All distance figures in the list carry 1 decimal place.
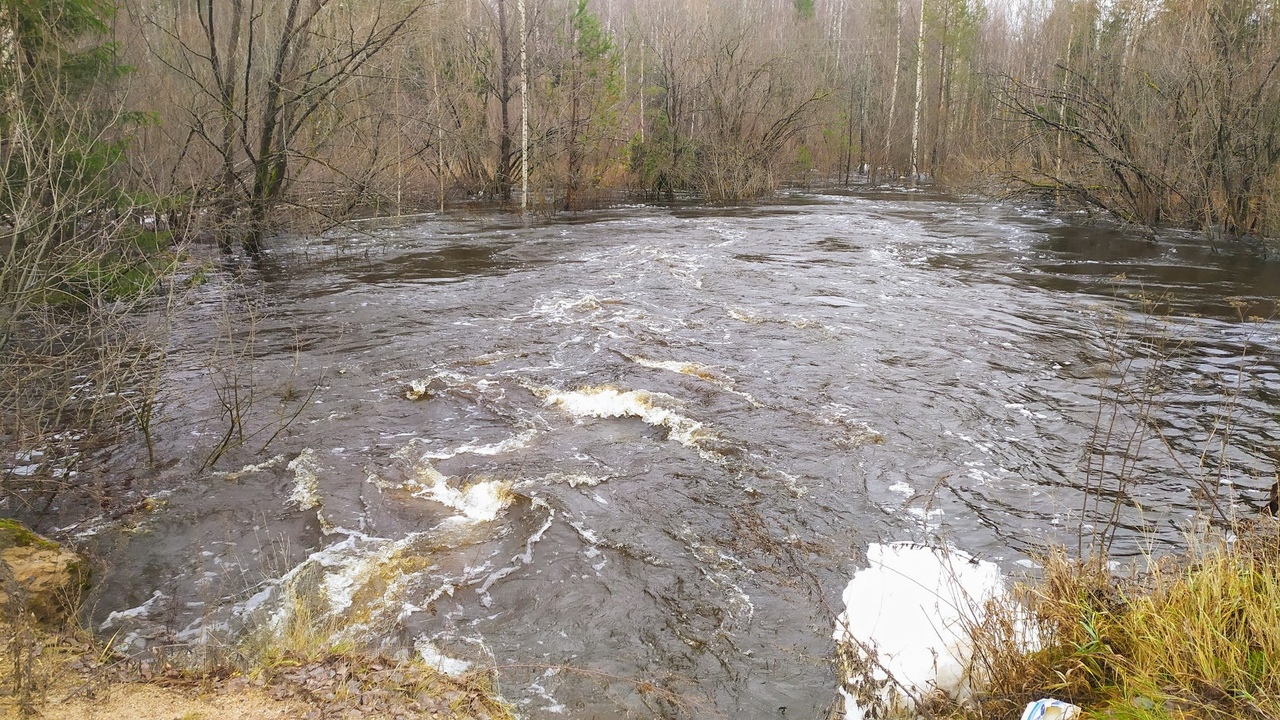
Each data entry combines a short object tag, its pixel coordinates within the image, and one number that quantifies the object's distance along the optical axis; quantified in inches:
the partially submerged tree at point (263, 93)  540.4
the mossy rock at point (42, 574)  178.4
